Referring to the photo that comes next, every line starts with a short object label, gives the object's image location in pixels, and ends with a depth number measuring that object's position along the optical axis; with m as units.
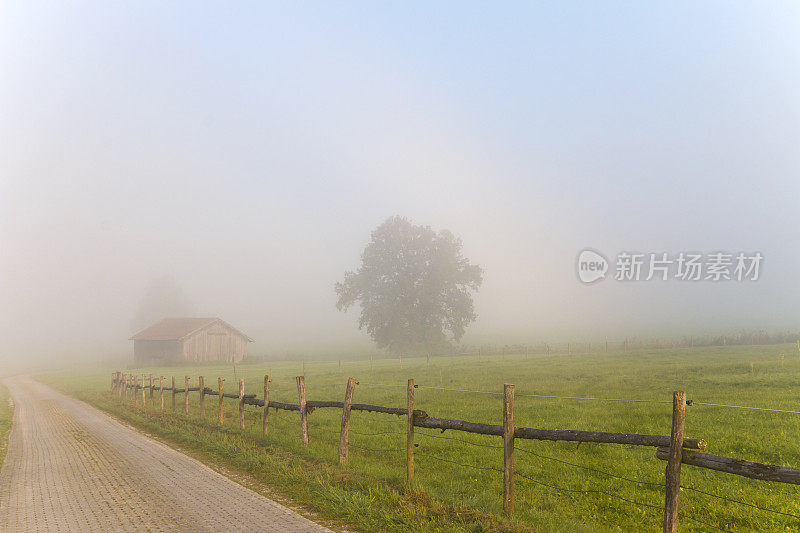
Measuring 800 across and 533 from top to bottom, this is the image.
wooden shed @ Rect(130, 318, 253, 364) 63.22
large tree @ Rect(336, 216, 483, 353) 60.59
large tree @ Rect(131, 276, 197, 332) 106.06
